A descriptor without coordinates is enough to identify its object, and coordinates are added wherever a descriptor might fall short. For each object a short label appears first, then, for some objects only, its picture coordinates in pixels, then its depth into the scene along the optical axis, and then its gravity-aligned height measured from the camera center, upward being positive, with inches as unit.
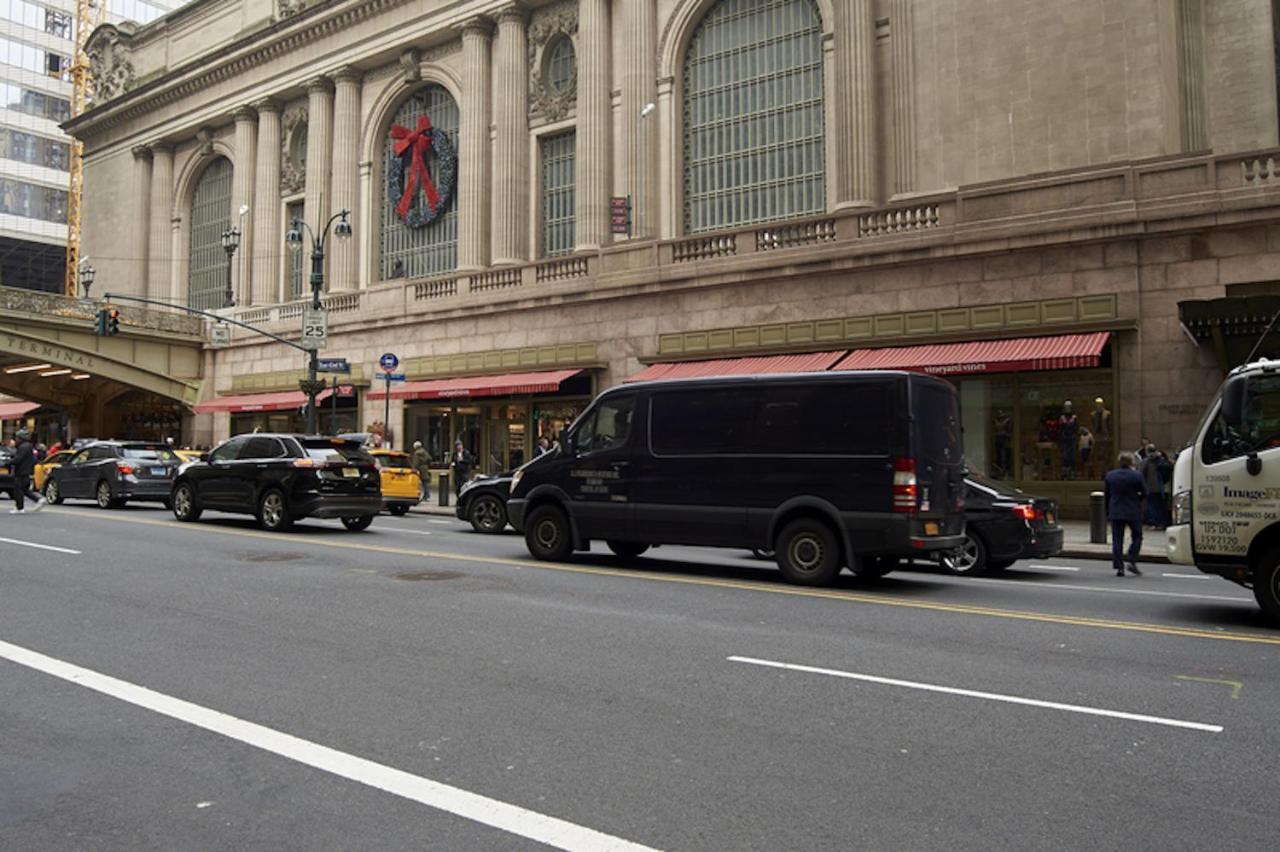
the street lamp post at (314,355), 1186.0 +142.7
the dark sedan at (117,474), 892.6 -0.3
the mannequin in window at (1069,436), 841.5 +29.6
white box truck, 357.7 -7.7
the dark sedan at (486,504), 725.9 -23.2
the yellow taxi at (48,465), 999.0 +9.9
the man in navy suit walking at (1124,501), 522.3 -16.1
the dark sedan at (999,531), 514.9 -31.8
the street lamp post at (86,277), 1749.5 +352.0
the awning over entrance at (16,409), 2181.3 +144.3
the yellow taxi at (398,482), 946.1 -8.9
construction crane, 2997.0 +1162.4
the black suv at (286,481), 658.2 -5.3
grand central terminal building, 823.7 +316.2
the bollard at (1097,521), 683.4 -34.8
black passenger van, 426.9 +0.7
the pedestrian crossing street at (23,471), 816.9 +2.5
